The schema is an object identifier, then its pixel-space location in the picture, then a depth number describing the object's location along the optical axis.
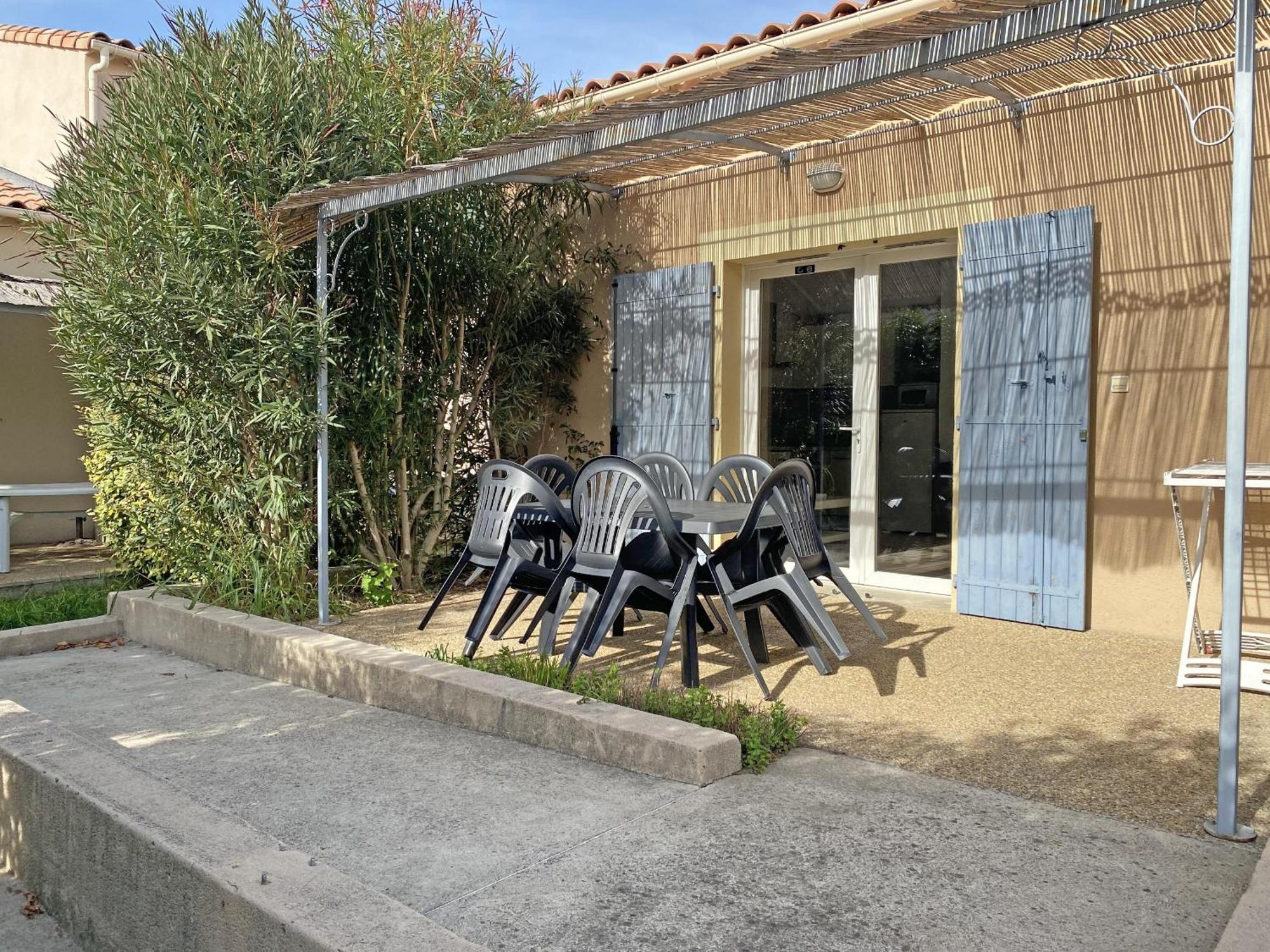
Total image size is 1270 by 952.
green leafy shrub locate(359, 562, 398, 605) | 6.32
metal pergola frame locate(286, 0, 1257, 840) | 2.69
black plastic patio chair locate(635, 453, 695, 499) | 5.79
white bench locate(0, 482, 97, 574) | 7.48
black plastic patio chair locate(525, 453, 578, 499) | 5.88
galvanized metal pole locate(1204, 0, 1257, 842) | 2.67
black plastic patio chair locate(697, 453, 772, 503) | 5.50
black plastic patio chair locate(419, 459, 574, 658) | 4.82
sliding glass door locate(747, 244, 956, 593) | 6.20
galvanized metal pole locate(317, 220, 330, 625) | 5.48
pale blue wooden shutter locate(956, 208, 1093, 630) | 5.31
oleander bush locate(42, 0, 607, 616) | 5.40
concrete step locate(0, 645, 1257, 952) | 2.27
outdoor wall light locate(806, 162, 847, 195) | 6.36
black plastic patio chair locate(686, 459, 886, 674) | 4.12
